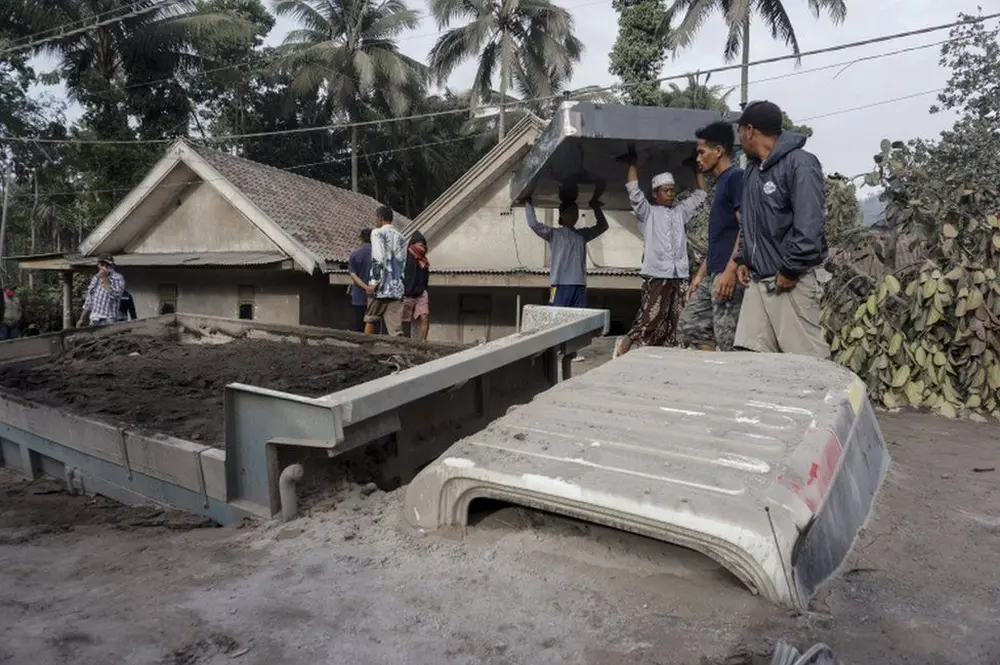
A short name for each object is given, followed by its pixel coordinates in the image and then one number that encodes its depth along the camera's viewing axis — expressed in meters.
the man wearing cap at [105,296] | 7.93
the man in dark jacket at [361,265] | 7.90
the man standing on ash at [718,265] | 4.24
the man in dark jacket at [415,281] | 7.14
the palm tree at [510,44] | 27.02
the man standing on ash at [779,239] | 3.43
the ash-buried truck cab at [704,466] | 1.80
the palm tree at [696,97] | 23.72
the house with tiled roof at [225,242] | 14.36
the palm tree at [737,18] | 22.62
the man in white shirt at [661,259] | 5.12
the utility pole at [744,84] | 20.97
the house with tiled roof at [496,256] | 12.41
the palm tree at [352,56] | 27.59
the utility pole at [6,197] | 23.93
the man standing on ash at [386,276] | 6.72
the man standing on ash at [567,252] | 5.92
